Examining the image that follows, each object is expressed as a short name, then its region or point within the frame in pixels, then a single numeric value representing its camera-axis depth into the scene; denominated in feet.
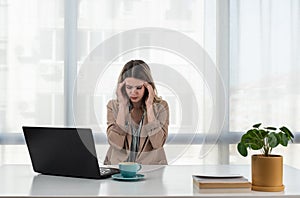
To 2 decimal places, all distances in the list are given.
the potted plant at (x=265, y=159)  9.99
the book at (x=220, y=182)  9.89
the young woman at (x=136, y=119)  11.48
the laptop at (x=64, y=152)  10.59
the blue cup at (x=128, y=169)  10.70
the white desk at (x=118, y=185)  9.68
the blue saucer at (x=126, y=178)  10.63
